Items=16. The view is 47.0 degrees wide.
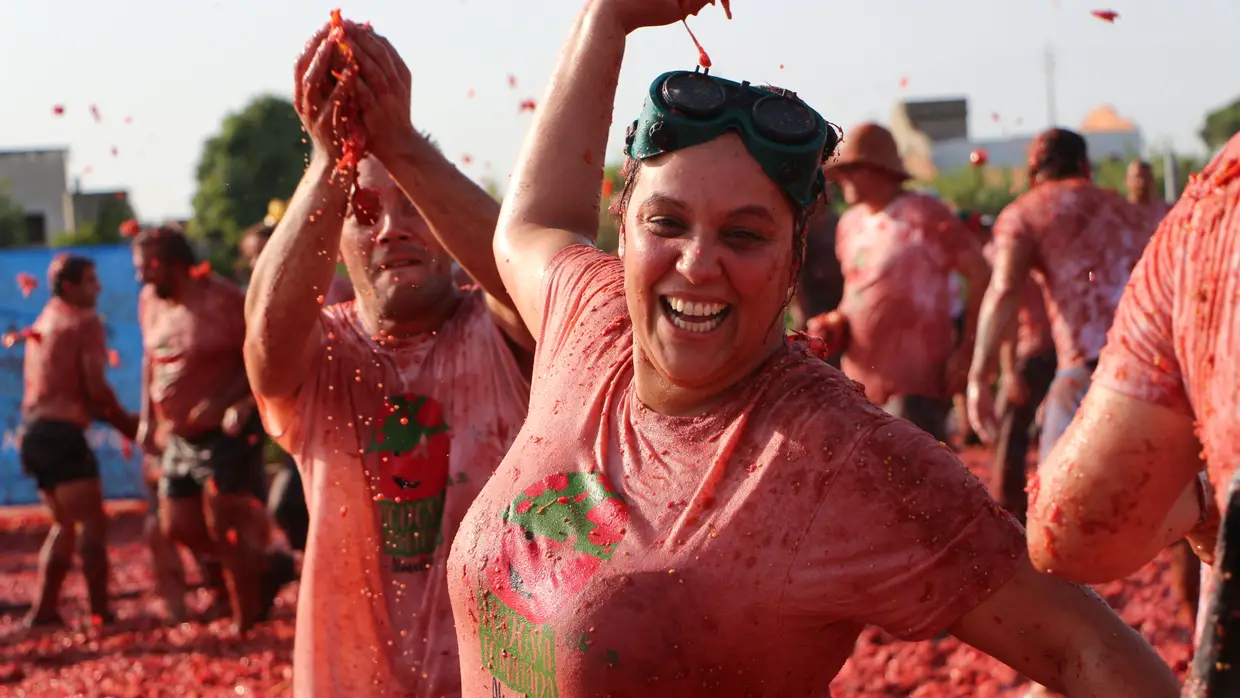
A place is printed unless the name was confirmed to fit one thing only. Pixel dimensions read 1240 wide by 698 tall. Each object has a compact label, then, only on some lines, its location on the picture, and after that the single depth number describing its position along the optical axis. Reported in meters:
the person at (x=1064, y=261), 7.12
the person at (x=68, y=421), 9.54
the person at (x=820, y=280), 9.66
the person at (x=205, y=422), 8.84
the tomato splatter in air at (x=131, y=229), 10.26
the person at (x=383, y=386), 3.45
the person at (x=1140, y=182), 10.69
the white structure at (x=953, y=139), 48.59
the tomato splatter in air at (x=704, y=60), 2.77
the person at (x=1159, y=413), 1.75
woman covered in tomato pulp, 2.16
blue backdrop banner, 13.15
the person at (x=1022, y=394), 8.34
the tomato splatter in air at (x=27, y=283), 12.98
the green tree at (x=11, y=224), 45.22
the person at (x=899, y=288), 7.89
